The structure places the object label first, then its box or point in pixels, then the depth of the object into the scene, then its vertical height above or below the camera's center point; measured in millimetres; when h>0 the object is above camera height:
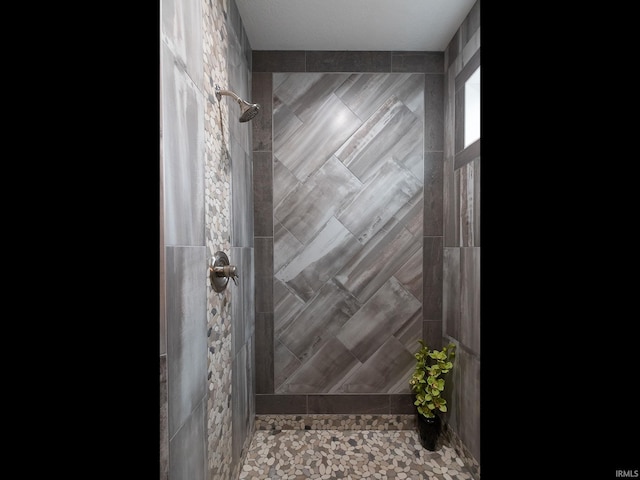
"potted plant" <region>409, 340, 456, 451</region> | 2150 -883
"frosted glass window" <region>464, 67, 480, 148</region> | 1960 +678
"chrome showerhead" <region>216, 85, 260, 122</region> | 1585 +538
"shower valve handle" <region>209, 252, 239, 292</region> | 1456 -133
